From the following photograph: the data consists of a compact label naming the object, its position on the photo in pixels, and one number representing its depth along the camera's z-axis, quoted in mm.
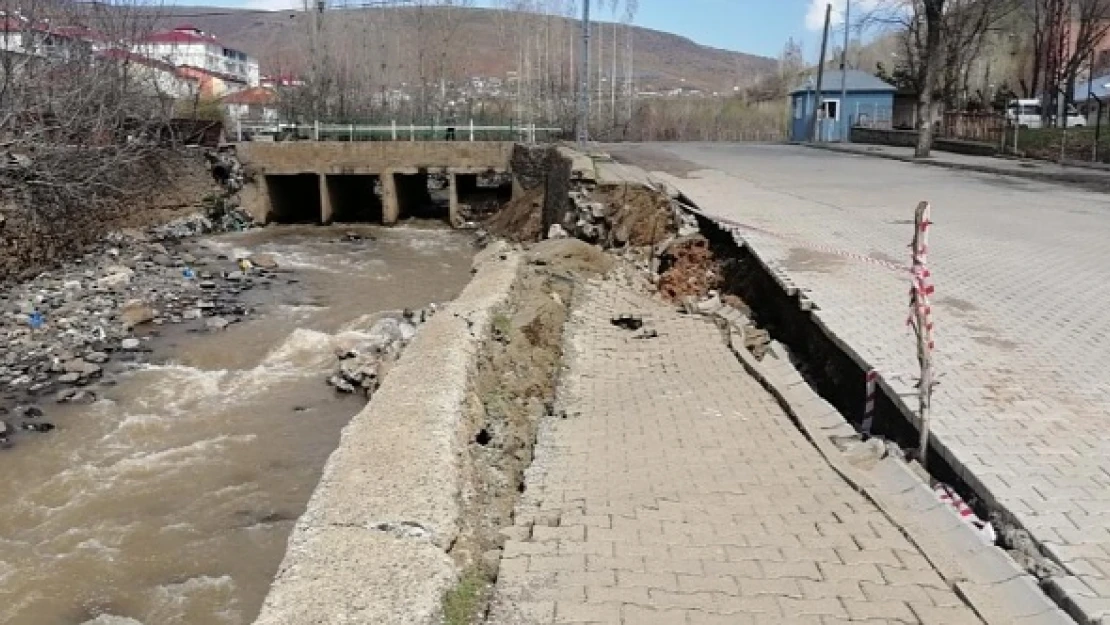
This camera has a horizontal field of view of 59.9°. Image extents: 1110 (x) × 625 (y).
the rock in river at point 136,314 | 15148
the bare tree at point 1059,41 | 36906
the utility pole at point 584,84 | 25625
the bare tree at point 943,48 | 29470
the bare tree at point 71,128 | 18328
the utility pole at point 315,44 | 39562
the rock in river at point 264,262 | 21203
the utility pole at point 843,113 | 45675
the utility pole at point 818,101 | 43484
